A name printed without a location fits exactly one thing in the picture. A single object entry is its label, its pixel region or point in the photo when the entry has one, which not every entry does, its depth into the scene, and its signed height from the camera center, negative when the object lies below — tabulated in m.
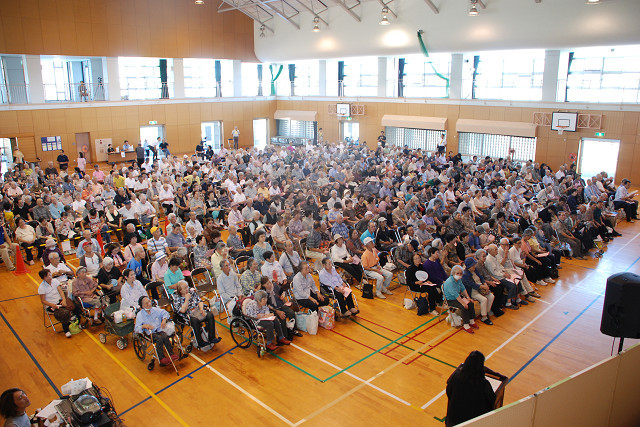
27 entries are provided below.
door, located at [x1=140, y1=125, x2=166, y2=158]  30.69 -0.56
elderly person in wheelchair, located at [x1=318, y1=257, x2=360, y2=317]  9.47 -3.13
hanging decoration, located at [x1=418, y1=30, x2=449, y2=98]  24.75 +4.00
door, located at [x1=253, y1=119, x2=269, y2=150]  36.50 -0.50
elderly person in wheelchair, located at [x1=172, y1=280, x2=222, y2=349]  8.23 -3.16
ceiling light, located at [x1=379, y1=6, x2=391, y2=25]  22.85 +4.98
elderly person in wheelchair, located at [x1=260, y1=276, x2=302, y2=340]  8.52 -3.19
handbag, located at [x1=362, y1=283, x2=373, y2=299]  10.52 -3.49
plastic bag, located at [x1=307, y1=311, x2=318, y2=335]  8.93 -3.53
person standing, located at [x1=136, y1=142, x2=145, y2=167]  26.49 -1.44
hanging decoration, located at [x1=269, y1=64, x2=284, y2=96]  35.38 +3.58
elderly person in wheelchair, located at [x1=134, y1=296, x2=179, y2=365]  7.79 -3.17
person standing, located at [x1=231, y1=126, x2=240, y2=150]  32.97 -0.66
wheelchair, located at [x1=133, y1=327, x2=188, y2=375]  7.86 -3.64
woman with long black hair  5.24 -2.84
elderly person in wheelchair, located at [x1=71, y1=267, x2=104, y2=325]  9.04 -3.04
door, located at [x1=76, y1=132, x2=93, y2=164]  27.05 -1.10
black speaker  6.53 -2.39
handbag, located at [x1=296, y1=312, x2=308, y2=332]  9.00 -3.54
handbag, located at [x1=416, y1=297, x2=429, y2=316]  9.68 -3.50
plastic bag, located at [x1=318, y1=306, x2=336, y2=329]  9.14 -3.52
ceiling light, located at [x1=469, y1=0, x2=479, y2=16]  20.57 +4.86
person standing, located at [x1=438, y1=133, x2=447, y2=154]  27.53 -0.85
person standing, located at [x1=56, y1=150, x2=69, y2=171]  24.47 -1.69
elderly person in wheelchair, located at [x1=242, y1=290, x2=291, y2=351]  8.27 -3.19
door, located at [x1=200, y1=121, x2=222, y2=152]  33.81 -0.54
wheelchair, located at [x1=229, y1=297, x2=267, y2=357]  8.28 -3.52
